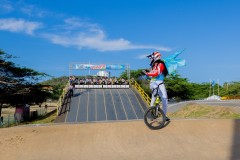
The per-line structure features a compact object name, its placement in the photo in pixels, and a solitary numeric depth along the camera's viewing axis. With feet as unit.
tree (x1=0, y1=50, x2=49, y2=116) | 78.09
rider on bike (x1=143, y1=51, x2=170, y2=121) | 21.04
